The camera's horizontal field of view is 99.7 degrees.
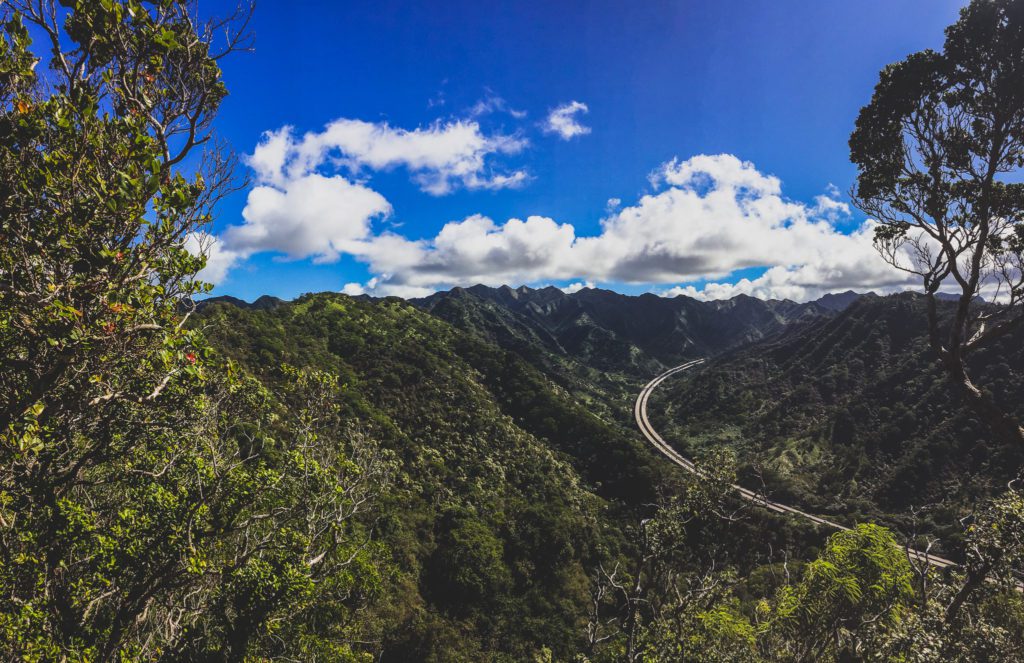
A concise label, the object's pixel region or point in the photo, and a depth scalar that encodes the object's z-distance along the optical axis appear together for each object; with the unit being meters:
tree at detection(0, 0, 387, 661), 6.11
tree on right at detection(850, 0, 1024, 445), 9.17
